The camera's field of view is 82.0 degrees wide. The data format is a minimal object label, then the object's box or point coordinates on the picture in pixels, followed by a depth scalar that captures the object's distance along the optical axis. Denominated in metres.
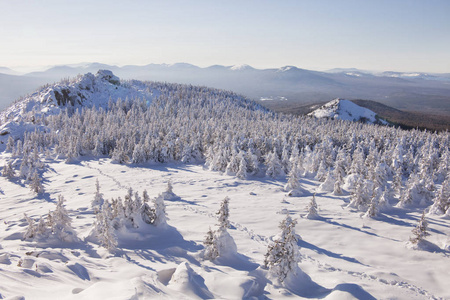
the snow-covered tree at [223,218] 18.95
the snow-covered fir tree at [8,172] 53.88
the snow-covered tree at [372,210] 29.58
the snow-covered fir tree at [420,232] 21.61
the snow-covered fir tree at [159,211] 23.84
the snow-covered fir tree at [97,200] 31.90
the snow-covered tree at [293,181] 40.78
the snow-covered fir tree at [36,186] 43.50
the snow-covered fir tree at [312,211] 29.84
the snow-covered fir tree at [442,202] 29.49
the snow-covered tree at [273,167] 51.59
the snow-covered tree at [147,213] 24.14
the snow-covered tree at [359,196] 31.77
